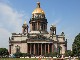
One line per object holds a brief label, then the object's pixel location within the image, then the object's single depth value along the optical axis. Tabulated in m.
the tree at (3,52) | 130.62
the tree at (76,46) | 78.21
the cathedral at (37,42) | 136.50
